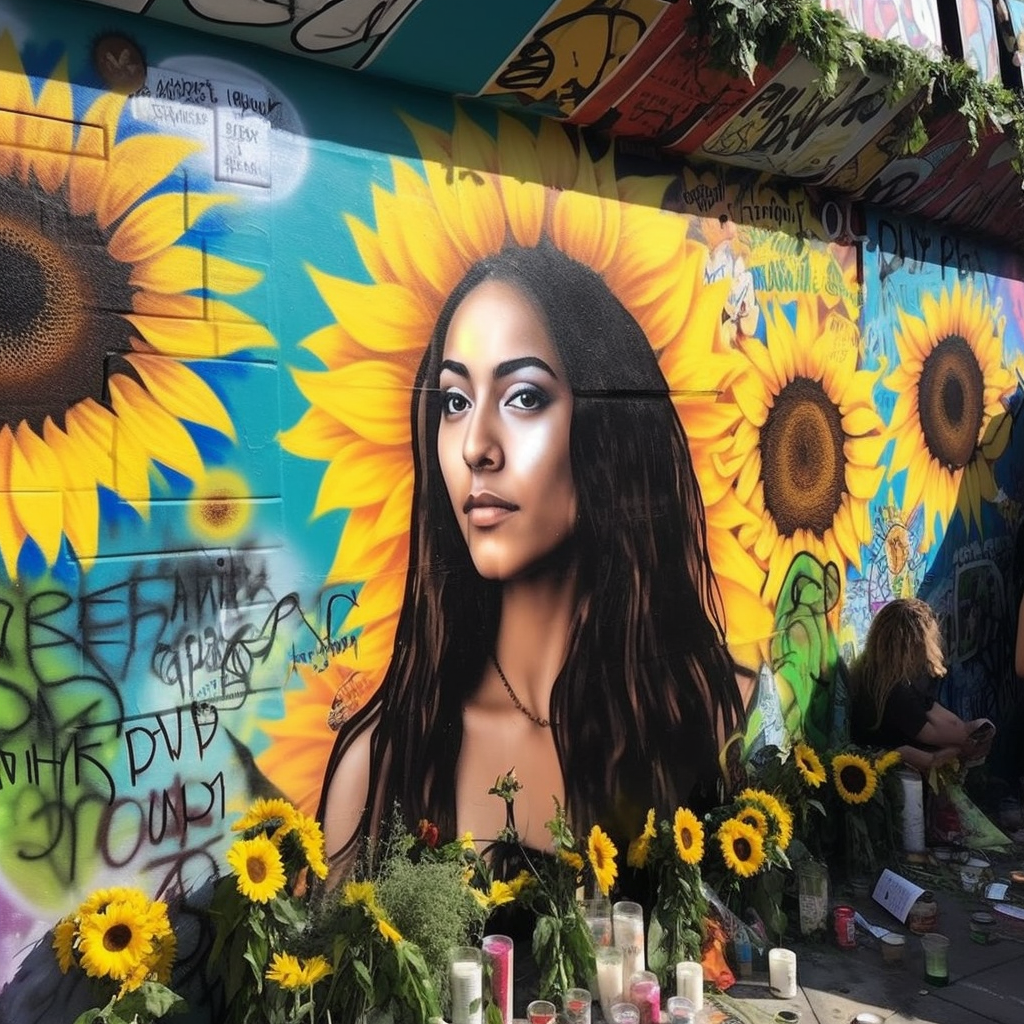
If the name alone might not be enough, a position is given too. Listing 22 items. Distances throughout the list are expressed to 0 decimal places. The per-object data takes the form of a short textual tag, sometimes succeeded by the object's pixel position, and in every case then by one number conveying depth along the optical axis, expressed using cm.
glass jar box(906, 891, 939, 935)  497
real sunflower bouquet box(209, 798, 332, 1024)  325
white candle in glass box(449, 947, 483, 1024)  358
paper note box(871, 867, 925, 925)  504
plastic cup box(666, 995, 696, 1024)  392
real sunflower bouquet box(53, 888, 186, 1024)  306
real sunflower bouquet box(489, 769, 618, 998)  405
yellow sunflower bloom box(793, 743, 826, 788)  521
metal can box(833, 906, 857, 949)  481
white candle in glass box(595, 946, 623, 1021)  404
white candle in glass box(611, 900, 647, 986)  417
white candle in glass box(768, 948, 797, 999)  432
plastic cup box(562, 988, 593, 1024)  390
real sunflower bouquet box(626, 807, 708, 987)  435
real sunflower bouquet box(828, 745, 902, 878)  539
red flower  409
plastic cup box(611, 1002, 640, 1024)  388
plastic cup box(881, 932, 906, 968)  464
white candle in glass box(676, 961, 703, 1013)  414
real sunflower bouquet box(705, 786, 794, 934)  464
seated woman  583
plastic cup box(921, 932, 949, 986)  448
